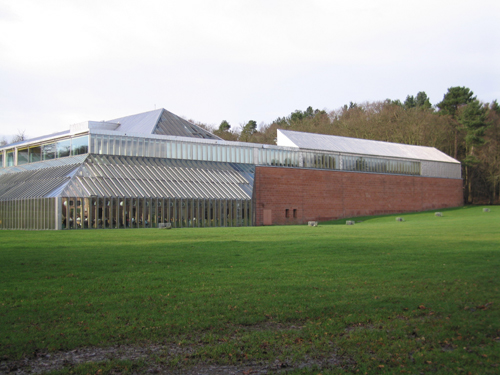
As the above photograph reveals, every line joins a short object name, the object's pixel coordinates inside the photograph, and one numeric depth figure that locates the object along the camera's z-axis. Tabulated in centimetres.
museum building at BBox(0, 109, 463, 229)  3950
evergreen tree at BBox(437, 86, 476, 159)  8150
